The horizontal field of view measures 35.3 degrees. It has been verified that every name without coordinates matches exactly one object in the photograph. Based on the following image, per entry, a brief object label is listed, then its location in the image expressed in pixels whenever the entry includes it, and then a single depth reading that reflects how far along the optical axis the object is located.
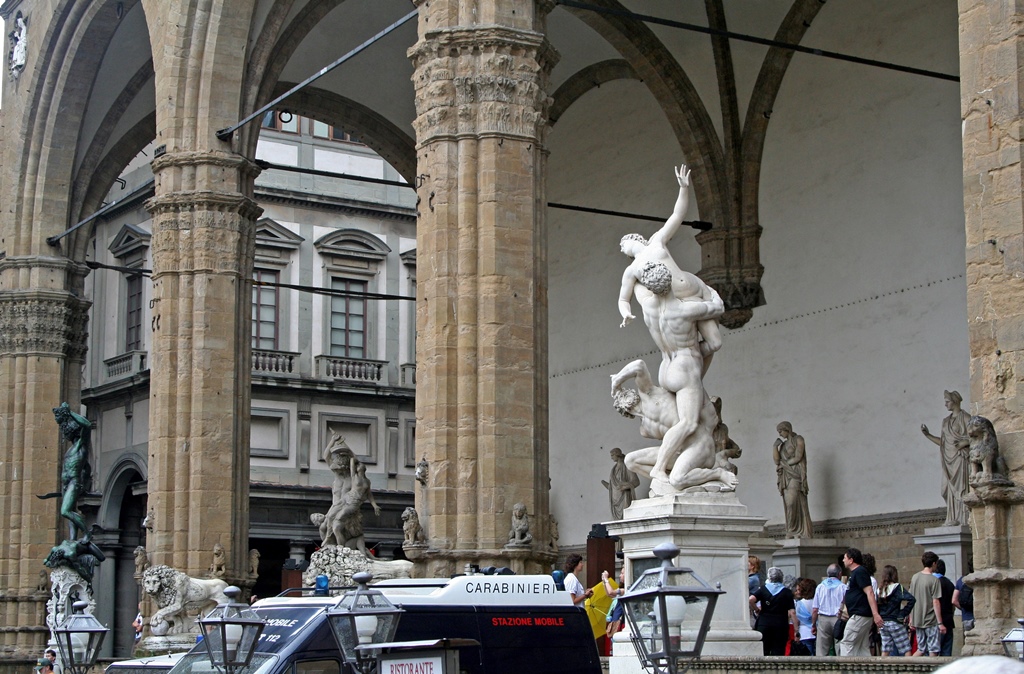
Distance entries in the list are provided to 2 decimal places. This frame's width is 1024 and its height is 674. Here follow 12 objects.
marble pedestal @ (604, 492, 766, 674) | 11.53
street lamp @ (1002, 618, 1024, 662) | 7.96
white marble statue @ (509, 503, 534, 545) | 14.06
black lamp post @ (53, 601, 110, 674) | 12.67
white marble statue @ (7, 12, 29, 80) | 27.00
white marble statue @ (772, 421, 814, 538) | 22.61
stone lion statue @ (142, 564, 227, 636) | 18.78
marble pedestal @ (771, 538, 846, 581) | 22.33
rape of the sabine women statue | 11.99
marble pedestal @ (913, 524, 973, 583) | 18.89
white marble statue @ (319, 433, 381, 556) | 18.59
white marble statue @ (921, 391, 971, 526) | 19.72
